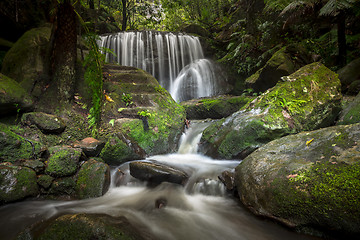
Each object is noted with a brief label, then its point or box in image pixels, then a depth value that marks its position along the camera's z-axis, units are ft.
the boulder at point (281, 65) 22.30
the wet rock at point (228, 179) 9.96
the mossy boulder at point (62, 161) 10.41
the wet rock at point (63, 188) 10.09
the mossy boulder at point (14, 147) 10.03
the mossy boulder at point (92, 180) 10.23
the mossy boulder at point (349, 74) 20.70
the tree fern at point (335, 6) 16.69
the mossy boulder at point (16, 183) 8.95
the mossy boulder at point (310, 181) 5.84
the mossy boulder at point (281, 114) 12.66
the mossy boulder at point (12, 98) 11.32
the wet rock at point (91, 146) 12.12
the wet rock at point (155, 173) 11.10
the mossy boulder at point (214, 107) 24.34
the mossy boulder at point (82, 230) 5.83
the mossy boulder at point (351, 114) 11.98
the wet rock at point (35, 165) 10.03
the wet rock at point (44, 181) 9.90
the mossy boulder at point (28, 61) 14.10
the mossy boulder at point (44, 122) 12.23
